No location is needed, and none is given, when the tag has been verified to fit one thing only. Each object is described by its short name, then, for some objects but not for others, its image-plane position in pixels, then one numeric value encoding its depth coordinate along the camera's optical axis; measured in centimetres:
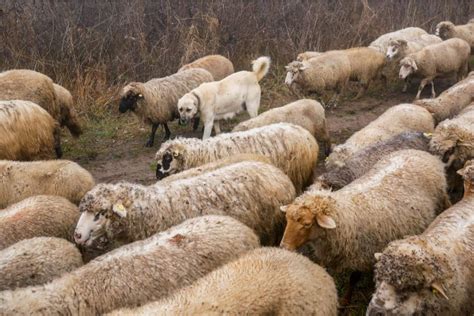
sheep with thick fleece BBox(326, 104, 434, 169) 698
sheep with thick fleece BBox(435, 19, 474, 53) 1386
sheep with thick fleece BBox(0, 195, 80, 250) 478
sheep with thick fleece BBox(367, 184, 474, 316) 344
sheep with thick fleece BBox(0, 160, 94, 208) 582
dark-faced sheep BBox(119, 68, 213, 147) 908
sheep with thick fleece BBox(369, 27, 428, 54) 1317
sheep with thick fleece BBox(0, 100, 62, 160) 693
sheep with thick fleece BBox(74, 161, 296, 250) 457
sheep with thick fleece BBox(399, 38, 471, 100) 1130
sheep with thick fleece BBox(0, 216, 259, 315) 350
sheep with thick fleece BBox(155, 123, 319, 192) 618
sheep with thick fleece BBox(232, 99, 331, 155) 773
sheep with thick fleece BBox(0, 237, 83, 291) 402
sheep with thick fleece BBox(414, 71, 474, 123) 827
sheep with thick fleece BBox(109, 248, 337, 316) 320
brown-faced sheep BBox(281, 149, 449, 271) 436
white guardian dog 864
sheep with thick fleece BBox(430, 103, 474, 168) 607
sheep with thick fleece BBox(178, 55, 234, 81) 1112
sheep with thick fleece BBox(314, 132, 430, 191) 580
